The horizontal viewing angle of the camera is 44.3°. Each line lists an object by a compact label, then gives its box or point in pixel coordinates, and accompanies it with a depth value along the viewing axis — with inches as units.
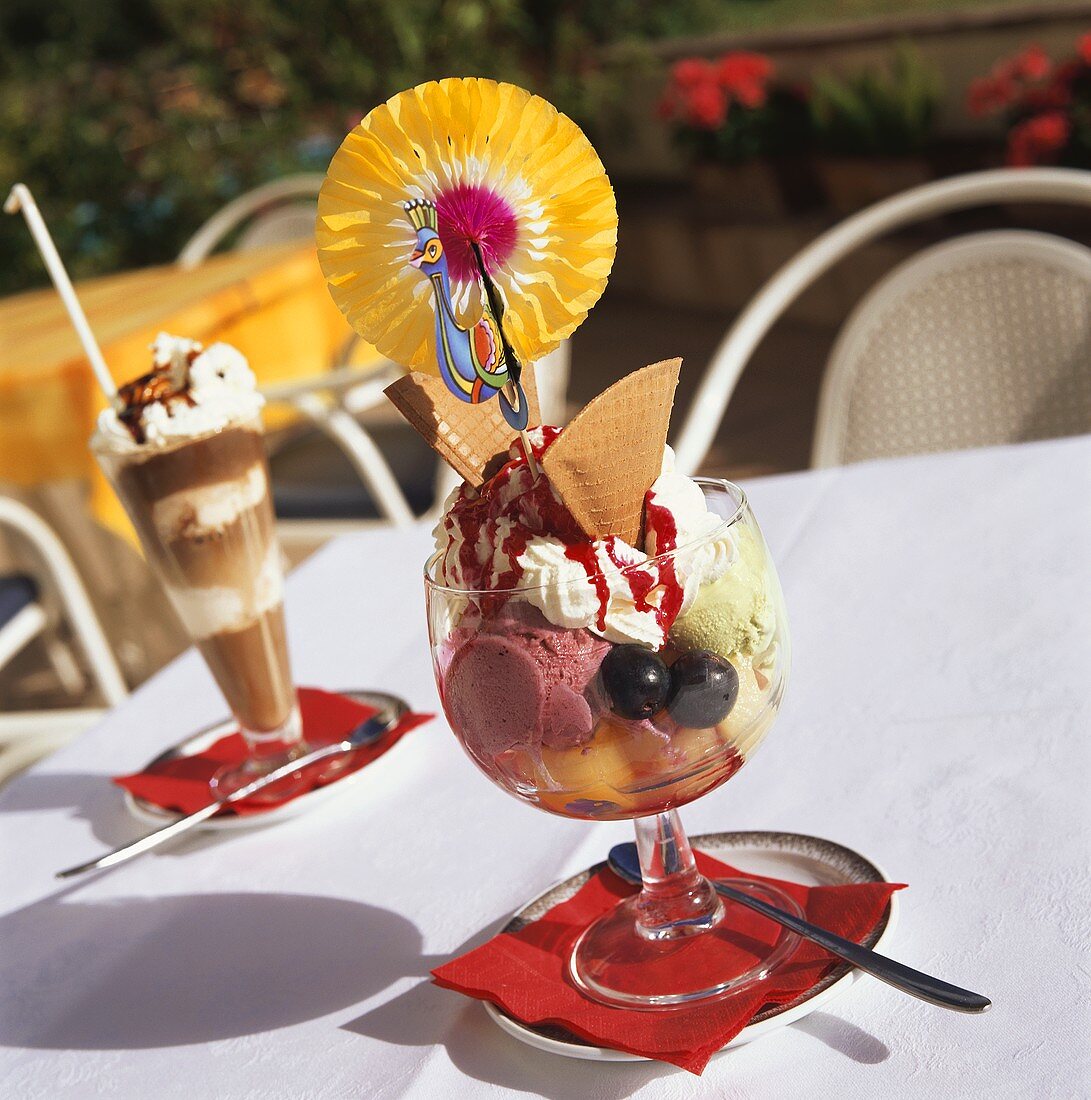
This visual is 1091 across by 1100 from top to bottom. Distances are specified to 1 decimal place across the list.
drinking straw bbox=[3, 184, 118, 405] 38.9
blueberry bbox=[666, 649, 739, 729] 23.1
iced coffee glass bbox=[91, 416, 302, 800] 38.2
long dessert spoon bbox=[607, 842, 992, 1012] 21.6
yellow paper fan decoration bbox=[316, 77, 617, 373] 23.1
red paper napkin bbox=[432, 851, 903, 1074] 22.8
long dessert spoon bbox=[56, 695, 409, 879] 32.9
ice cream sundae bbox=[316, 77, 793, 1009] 23.0
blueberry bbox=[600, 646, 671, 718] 22.7
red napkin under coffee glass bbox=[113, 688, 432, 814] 36.5
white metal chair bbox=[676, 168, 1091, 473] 62.8
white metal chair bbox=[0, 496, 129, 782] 81.4
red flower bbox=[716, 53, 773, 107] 228.1
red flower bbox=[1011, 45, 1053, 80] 176.7
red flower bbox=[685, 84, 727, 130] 232.2
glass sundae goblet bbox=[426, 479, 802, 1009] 23.0
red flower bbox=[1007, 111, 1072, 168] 162.1
